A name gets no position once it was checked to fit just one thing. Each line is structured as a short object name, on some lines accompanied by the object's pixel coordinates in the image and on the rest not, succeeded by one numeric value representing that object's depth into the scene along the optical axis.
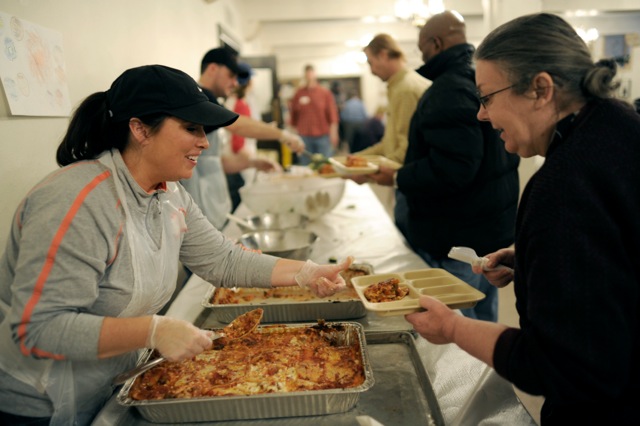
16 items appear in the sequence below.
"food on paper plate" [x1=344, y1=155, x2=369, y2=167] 2.73
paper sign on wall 1.36
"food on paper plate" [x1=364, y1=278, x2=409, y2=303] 1.24
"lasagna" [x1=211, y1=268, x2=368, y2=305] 1.60
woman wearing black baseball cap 0.91
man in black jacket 1.96
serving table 1.02
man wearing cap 2.60
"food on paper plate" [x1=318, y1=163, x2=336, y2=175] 2.99
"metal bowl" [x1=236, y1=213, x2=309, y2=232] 2.56
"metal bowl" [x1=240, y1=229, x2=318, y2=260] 2.16
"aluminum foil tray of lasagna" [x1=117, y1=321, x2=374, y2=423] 1.01
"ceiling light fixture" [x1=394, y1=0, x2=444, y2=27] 4.73
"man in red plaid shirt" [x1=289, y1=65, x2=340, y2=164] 7.17
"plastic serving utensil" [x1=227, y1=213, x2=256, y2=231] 2.42
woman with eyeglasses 0.71
